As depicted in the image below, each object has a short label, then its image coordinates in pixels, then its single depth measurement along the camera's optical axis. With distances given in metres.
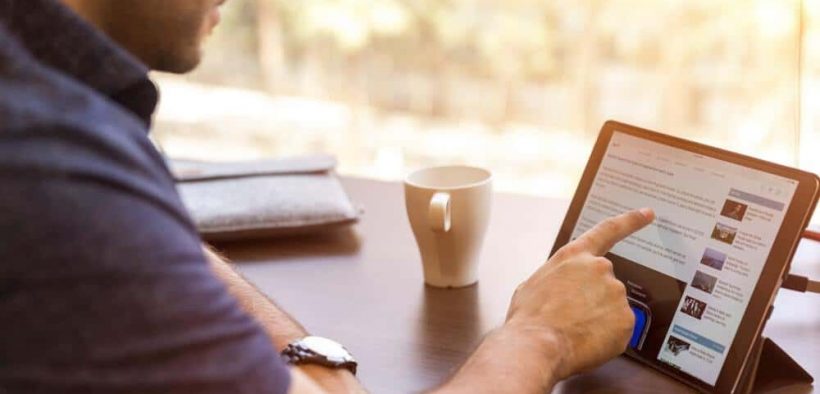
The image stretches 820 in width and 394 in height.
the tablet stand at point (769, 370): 0.84
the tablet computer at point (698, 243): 0.81
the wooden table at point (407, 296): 0.90
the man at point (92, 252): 0.58
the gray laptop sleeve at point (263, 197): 1.18
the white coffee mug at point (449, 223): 1.00
